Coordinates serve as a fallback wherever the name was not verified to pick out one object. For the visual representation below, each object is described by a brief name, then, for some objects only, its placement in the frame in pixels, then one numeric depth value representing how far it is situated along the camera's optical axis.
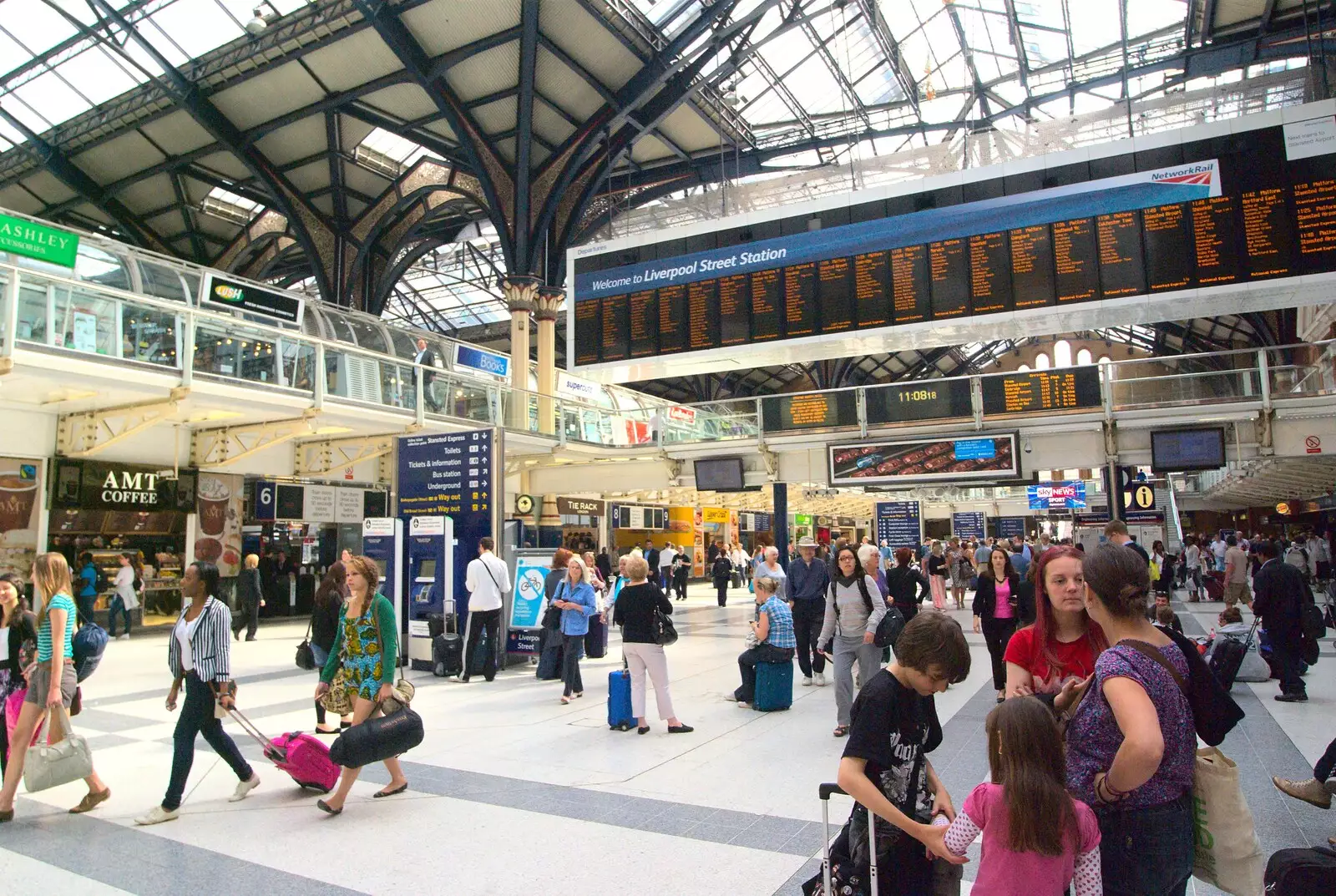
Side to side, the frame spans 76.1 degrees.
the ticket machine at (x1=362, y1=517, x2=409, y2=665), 11.62
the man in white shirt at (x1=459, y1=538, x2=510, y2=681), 10.58
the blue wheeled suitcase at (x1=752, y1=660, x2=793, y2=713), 8.49
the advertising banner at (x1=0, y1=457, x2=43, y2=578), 14.87
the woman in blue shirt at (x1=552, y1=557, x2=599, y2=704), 9.39
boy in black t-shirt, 2.56
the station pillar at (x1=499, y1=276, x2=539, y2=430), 23.19
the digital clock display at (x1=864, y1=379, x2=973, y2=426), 16.66
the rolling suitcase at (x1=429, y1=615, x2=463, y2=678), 10.95
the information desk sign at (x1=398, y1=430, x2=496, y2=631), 11.89
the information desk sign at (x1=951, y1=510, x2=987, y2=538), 32.75
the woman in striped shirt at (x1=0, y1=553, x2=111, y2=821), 5.12
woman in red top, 3.23
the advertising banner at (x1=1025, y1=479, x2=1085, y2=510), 33.03
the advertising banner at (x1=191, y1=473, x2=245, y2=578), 18.06
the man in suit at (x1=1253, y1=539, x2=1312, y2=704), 8.51
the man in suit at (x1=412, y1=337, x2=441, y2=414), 17.66
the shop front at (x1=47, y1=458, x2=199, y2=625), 15.78
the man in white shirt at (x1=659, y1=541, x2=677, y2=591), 24.07
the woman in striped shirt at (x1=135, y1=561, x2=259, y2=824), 5.11
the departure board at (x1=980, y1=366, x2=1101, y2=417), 15.51
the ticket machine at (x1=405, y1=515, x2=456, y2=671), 11.58
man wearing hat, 9.85
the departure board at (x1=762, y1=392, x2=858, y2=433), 17.86
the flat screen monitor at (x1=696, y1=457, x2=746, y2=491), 19.27
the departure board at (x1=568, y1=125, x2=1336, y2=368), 11.41
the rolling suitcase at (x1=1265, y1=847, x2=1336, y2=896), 2.78
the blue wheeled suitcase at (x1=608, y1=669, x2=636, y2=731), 7.73
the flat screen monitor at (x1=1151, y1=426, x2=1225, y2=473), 14.77
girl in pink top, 2.17
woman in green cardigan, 5.37
